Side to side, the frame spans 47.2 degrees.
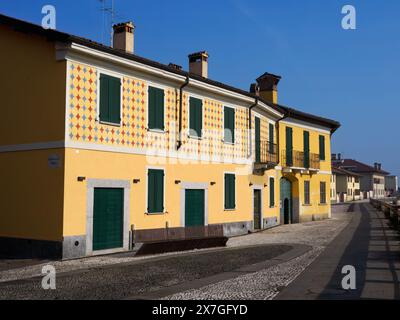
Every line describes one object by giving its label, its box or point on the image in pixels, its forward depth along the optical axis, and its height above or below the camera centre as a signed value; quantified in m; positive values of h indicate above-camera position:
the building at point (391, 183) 142.25 +3.31
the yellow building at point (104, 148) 13.50 +1.54
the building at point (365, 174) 106.19 +4.58
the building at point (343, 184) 78.88 +1.66
